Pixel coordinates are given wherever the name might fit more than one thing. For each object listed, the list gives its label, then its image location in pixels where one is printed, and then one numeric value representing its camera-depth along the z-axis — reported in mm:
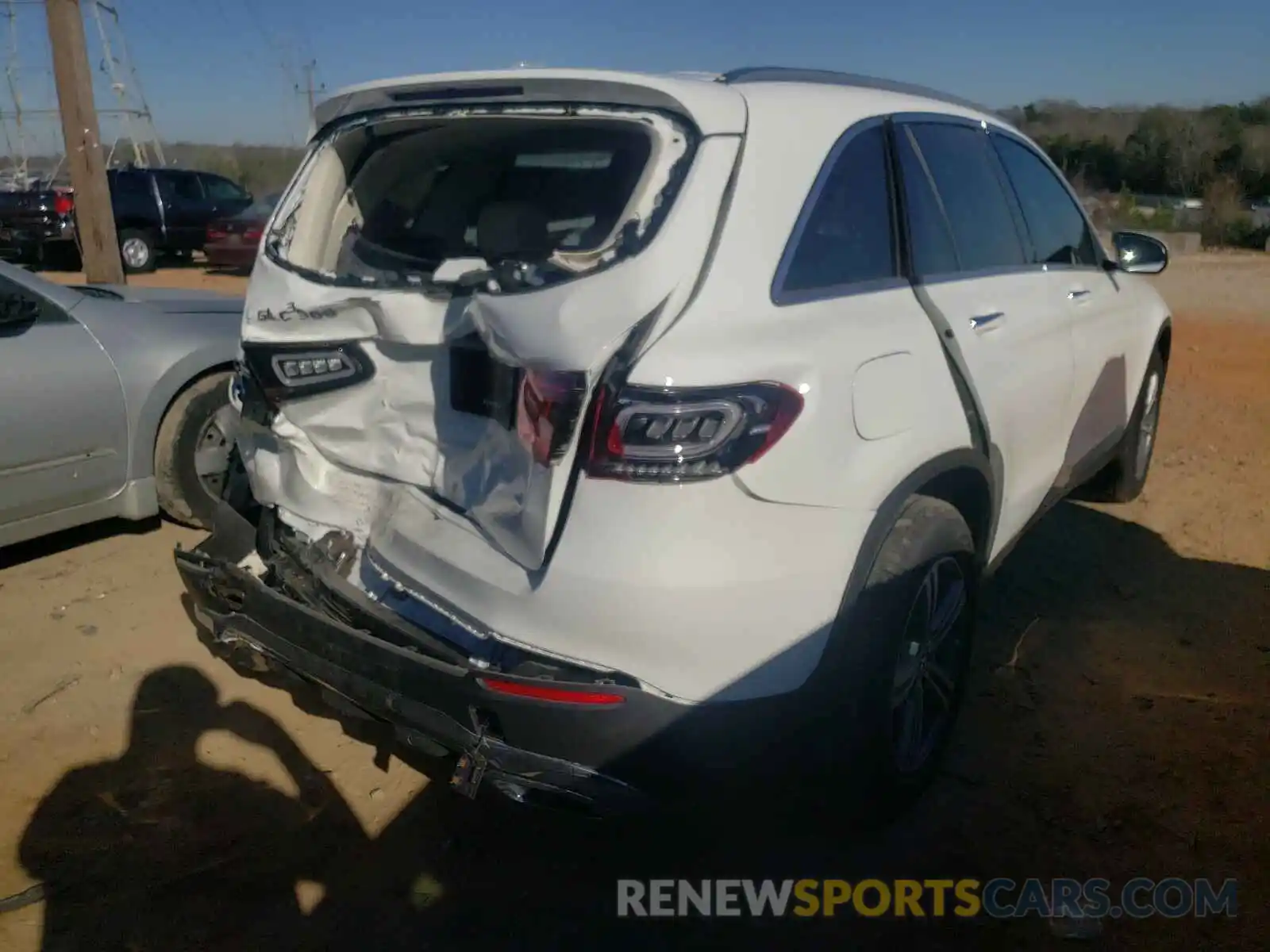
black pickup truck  17578
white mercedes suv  2201
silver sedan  4152
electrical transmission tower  26625
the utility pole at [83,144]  6863
